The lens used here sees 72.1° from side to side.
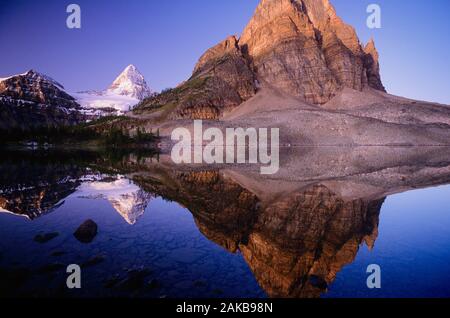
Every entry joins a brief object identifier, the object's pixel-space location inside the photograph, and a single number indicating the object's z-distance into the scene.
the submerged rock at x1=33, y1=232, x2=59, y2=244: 15.66
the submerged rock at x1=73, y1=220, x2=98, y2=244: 16.11
